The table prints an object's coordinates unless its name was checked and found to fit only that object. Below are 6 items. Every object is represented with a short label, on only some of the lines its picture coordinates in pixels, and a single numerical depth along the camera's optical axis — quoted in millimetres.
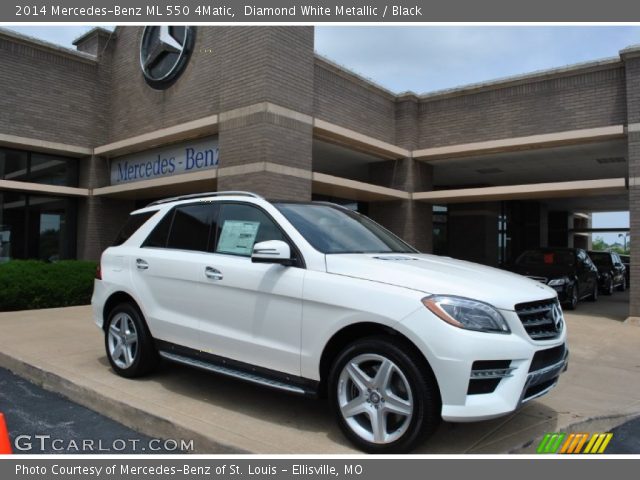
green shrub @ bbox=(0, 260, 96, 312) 10500
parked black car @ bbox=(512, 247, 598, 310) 12438
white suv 3309
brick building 10617
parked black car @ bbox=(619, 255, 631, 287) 21898
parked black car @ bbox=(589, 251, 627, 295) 17438
